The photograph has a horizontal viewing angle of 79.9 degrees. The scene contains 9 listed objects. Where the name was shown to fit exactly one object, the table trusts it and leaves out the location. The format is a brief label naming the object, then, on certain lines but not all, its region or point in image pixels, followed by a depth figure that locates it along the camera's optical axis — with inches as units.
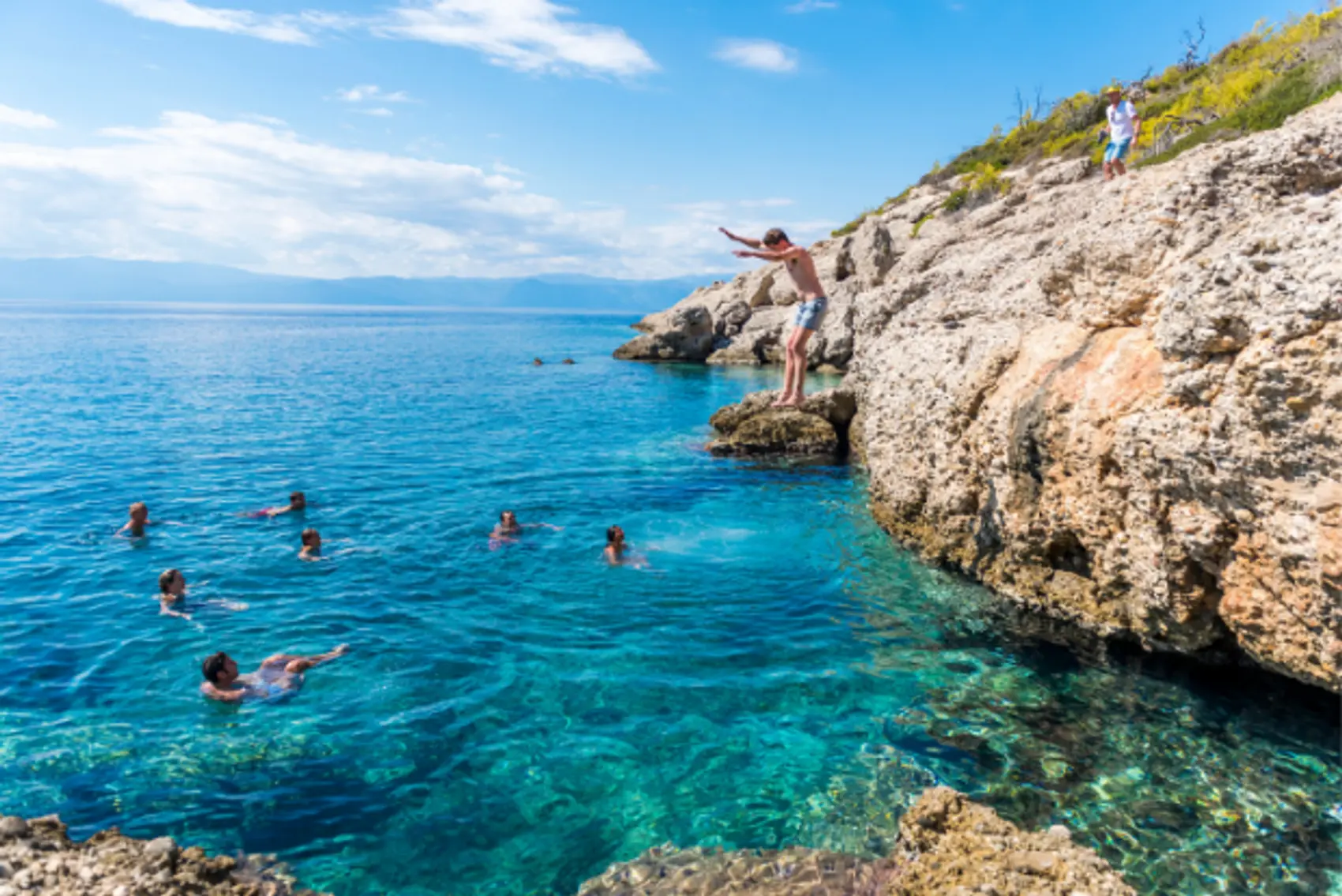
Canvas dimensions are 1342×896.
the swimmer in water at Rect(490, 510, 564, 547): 657.6
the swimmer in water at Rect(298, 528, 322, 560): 606.5
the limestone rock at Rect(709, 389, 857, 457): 964.6
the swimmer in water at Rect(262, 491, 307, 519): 707.4
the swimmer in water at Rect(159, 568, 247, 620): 508.4
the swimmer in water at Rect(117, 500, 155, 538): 647.8
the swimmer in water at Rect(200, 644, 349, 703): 398.3
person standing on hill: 655.8
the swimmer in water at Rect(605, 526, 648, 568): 608.1
